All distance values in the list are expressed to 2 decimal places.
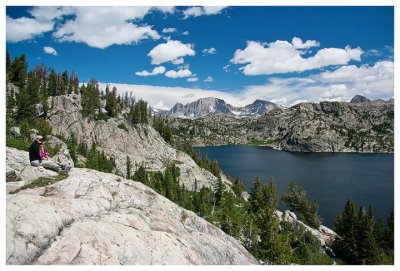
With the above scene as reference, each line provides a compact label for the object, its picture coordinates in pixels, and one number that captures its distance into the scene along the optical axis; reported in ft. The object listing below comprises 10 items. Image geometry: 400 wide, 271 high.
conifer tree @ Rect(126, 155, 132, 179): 423.27
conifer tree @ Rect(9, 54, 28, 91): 475.72
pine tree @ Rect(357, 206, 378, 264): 257.96
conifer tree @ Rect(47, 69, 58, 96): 534.78
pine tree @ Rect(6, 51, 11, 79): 468.75
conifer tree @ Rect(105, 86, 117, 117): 547.90
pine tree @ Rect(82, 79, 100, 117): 514.68
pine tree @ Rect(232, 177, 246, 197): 473.26
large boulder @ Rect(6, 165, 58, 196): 87.76
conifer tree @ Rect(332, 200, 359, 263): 273.75
